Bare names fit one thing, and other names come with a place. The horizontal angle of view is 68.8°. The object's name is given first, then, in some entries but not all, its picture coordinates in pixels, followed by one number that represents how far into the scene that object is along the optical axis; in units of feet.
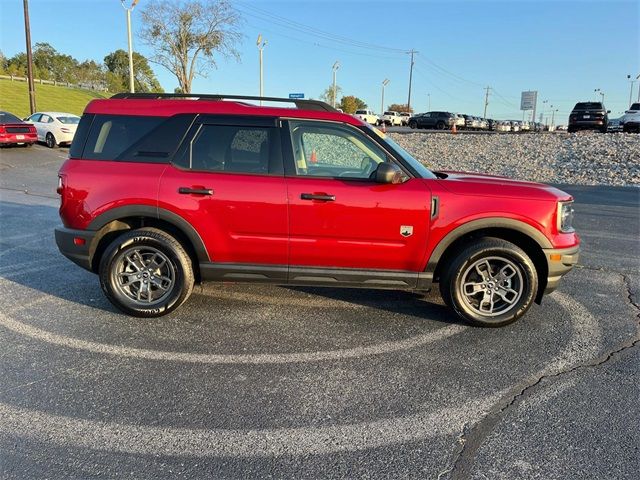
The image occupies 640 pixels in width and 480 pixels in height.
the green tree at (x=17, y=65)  292.61
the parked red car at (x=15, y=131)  60.19
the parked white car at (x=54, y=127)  66.23
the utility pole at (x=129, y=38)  81.12
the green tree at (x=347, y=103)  239.83
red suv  13.12
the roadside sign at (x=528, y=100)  269.62
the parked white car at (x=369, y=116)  158.49
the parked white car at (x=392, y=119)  178.29
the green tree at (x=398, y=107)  374.34
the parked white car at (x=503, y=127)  183.62
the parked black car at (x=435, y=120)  143.84
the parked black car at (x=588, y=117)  94.58
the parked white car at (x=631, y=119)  85.66
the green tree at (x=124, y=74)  249.96
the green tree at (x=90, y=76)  343.79
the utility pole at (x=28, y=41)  81.71
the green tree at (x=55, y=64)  335.88
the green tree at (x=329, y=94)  254.88
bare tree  134.62
